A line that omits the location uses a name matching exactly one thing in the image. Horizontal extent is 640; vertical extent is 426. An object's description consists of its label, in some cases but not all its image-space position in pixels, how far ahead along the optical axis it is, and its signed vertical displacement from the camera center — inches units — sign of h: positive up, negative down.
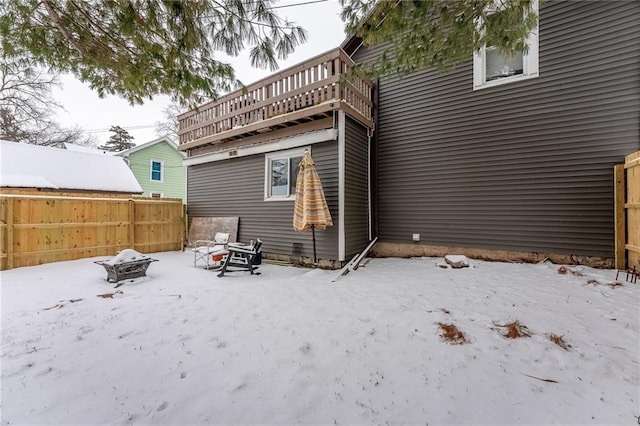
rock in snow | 203.6 -37.7
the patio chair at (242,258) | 208.4 -38.9
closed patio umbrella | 210.8 +8.3
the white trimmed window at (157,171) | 653.3 +102.5
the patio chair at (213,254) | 235.3 -38.1
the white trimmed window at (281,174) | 255.1 +38.9
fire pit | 179.5 -38.2
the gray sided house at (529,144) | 184.5 +56.6
